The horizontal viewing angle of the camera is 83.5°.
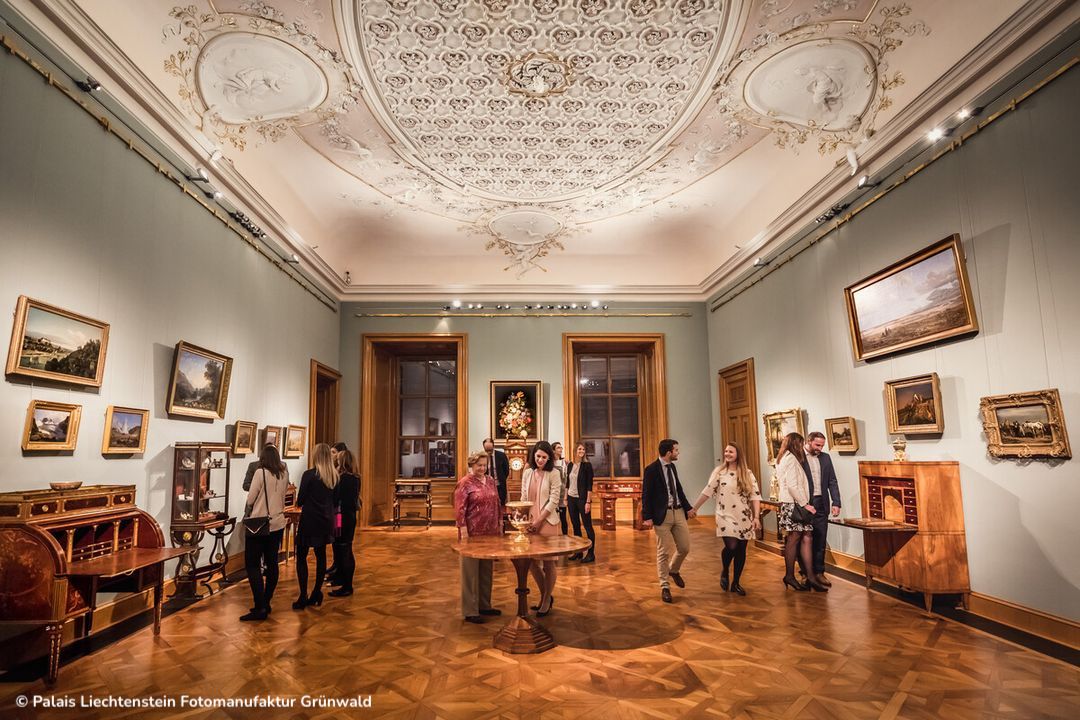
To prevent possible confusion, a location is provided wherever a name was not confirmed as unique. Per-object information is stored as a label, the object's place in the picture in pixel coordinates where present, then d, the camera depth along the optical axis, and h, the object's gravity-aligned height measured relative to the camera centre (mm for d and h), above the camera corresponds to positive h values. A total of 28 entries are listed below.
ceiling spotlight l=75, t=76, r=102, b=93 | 4406 +2607
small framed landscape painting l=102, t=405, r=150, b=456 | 4668 +102
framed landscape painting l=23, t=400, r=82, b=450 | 3900 +122
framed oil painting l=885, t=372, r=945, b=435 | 5168 +233
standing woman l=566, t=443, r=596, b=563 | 7488 -644
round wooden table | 3943 -871
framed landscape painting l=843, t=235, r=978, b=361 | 4895 +1149
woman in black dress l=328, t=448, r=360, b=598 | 5617 -718
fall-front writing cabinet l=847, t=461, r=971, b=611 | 4867 -808
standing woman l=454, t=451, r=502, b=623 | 4812 -590
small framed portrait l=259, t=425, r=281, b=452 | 7660 +83
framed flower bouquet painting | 10859 +506
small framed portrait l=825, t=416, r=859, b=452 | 6387 -18
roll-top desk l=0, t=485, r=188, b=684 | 3438 -707
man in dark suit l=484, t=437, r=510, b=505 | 8461 -402
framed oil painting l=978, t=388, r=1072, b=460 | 4027 +35
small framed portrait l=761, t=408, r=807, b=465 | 7613 +97
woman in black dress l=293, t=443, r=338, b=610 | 5160 -588
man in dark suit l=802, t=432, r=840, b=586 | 5859 -554
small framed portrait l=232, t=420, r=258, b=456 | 6770 +56
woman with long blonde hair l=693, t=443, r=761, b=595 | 5648 -656
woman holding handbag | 4855 -667
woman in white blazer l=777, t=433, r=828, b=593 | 5801 -685
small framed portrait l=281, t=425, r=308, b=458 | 8445 +3
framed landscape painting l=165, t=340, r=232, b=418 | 5598 +586
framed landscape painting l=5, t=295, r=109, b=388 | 3814 +675
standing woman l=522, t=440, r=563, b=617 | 4922 -527
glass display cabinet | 5488 -638
